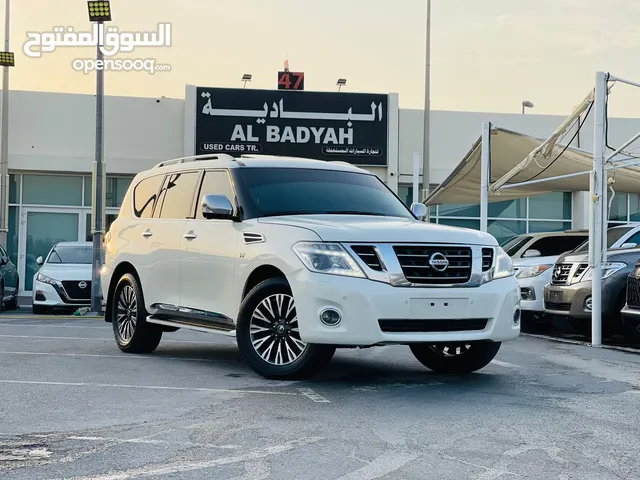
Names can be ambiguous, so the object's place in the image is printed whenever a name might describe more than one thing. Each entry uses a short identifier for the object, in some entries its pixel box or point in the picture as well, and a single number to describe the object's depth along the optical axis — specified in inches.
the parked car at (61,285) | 708.7
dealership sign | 976.3
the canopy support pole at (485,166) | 613.9
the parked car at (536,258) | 546.3
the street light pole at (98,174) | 719.7
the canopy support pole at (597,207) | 467.2
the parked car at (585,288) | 478.0
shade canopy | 620.7
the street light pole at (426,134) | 981.9
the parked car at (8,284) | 729.8
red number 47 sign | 997.8
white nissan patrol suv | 276.5
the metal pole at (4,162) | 948.6
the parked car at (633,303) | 418.0
